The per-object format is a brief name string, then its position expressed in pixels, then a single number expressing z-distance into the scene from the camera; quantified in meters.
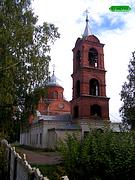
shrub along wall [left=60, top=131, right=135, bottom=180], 5.64
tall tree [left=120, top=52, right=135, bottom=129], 14.43
